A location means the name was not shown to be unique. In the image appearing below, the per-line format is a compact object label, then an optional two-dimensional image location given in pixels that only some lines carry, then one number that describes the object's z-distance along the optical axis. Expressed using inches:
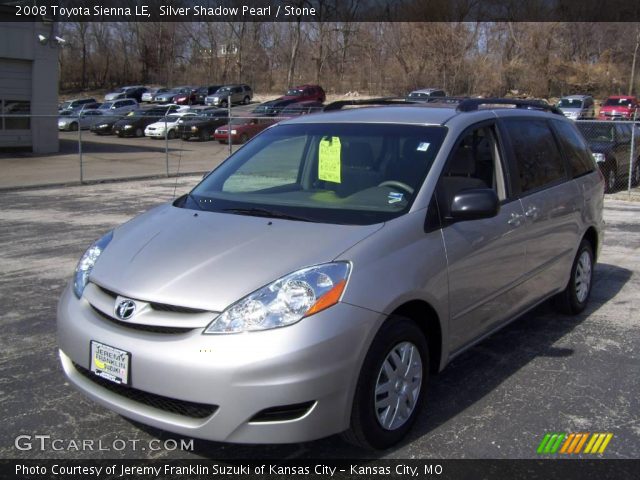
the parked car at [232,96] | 1915.6
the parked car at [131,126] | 1366.9
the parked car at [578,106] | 1257.8
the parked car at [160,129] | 1285.7
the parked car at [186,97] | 2014.0
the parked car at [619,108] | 1240.0
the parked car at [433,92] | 1414.9
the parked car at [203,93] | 2042.3
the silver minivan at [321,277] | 113.0
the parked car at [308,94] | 1694.1
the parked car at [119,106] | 1525.2
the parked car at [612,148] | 549.9
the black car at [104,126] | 1413.6
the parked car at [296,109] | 1149.4
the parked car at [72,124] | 1513.3
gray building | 898.1
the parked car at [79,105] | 1635.6
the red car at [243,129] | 1133.1
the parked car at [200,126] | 1253.1
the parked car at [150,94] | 2137.9
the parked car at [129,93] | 2137.1
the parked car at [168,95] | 2027.2
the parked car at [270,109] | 1282.0
